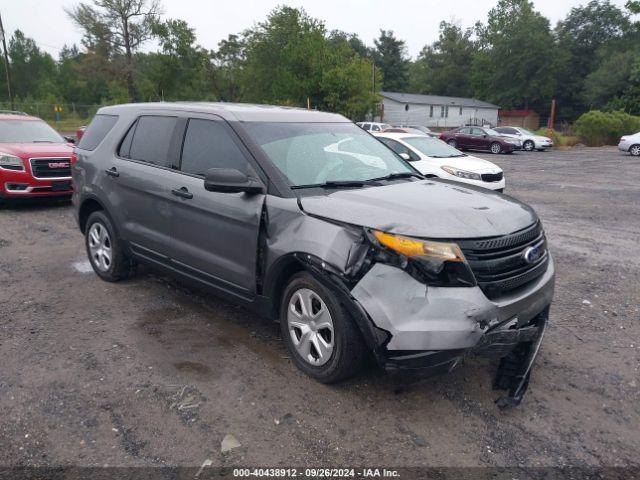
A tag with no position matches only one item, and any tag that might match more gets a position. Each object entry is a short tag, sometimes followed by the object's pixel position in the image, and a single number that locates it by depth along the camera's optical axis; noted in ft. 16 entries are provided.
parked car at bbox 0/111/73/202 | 29.73
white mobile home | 183.42
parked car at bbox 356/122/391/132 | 90.96
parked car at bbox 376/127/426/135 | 78.12
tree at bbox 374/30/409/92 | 272.31
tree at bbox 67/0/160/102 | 151.94
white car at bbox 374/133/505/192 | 33.30
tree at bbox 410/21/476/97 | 261.85
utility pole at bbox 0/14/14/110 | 105.93
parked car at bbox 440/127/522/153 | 90.99
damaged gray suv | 9.75
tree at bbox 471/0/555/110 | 207.31
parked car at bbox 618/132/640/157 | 84.94
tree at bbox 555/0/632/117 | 209.77
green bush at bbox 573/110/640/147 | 111.34
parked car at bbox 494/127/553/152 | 99.91
